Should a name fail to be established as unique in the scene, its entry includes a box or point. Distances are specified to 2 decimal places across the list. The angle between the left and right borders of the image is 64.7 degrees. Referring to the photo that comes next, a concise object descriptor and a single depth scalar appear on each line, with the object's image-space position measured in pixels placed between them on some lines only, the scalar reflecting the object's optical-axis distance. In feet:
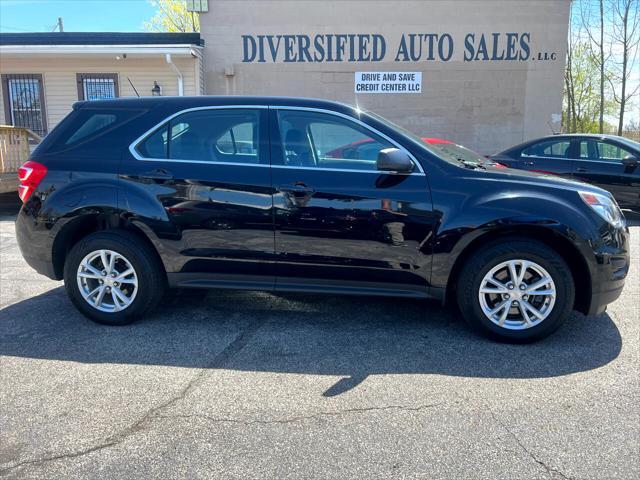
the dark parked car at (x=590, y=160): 28.02
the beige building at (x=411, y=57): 45.80
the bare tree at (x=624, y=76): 67.59
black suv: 12.19
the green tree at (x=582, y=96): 79.15
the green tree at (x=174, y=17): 101.19
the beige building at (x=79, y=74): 44.11
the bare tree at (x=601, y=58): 70.13
